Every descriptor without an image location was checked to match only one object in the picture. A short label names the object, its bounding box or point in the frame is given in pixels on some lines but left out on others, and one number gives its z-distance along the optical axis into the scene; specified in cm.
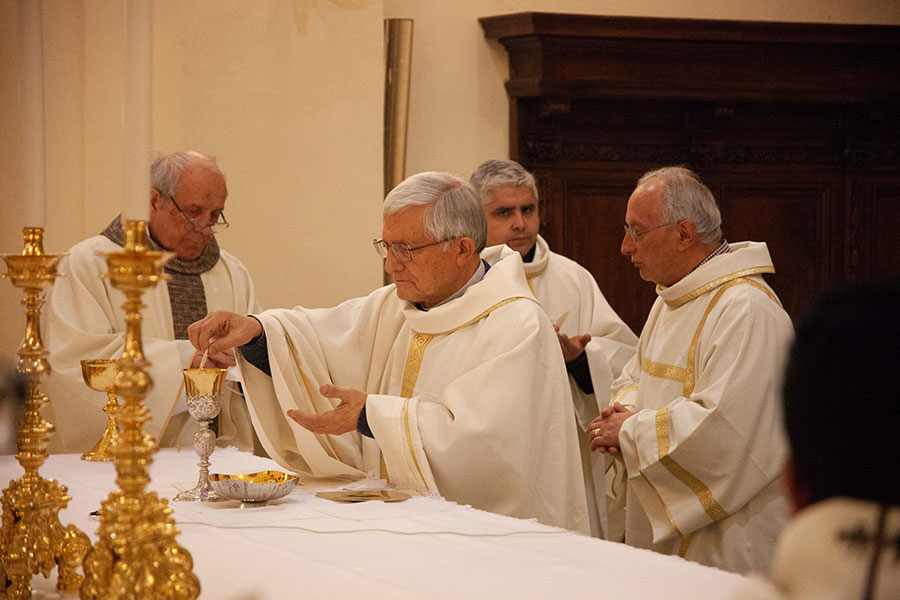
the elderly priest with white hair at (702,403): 392
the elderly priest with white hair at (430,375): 328
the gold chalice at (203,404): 285
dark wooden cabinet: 712
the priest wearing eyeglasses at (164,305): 435
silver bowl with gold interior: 277
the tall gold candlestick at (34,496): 202
